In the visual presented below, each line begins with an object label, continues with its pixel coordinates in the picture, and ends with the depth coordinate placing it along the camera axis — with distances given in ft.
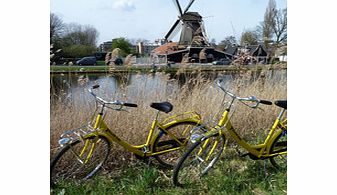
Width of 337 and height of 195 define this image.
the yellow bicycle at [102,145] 5.67
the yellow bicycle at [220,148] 5.95
